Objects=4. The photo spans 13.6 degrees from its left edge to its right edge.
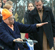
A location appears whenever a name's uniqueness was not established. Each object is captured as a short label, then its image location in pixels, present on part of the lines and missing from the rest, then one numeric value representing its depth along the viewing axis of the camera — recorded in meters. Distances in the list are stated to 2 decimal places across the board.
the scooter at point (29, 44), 4.21
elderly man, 4.36
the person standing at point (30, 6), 8.15
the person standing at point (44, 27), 5.32
